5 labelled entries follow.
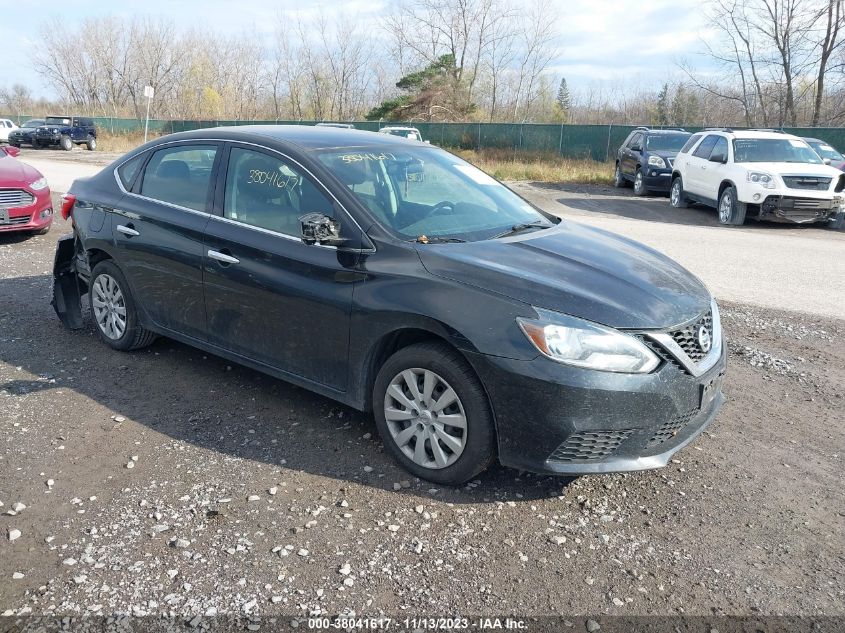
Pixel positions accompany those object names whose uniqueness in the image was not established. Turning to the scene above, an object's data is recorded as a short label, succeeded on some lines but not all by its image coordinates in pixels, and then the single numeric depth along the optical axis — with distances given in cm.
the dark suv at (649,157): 1919
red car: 977
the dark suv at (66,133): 3825
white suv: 1348
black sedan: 329
